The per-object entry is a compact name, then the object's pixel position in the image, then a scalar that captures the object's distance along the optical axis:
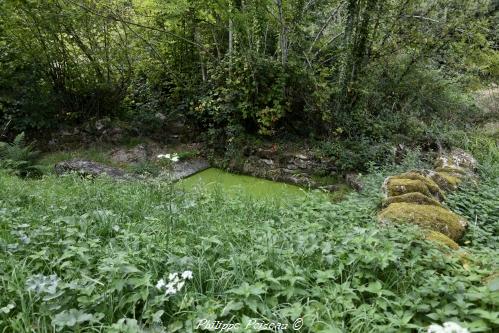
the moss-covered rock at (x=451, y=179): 4.28
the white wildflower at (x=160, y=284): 1.82
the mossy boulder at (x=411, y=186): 3.61
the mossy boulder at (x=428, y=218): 2.80
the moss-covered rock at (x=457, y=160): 5.25
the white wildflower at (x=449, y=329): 1.23
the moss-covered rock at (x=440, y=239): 2.47
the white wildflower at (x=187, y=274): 1.79
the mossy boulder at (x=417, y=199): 3.27
